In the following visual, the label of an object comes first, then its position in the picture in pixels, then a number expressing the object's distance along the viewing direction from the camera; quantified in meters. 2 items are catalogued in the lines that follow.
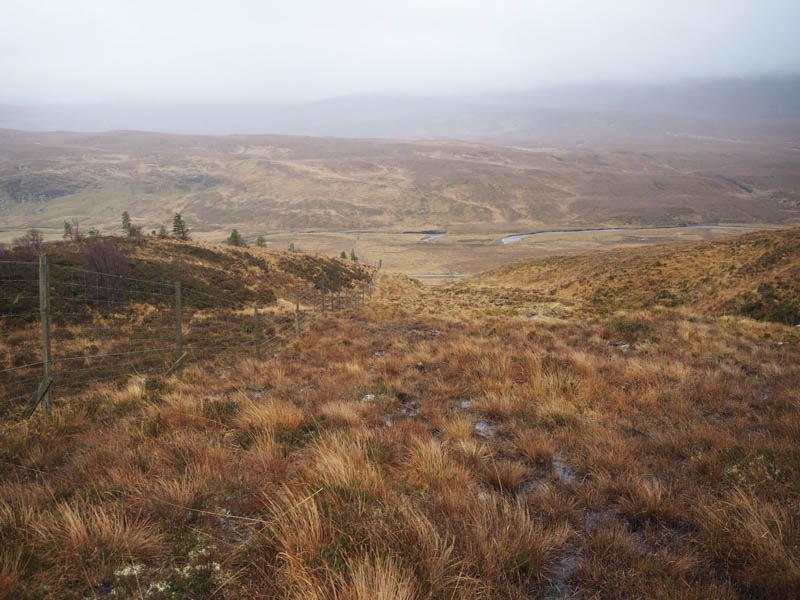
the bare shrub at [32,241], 23.81
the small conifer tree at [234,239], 53.06
